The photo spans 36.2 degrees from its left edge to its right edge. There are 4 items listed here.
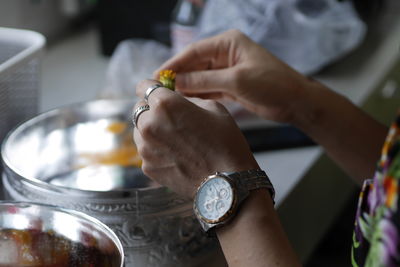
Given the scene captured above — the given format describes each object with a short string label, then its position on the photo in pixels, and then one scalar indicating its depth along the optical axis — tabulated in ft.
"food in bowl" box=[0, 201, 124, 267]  2.15
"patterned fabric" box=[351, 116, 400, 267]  1.72
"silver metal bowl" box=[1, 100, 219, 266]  2.38
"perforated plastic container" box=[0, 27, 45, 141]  2.72
